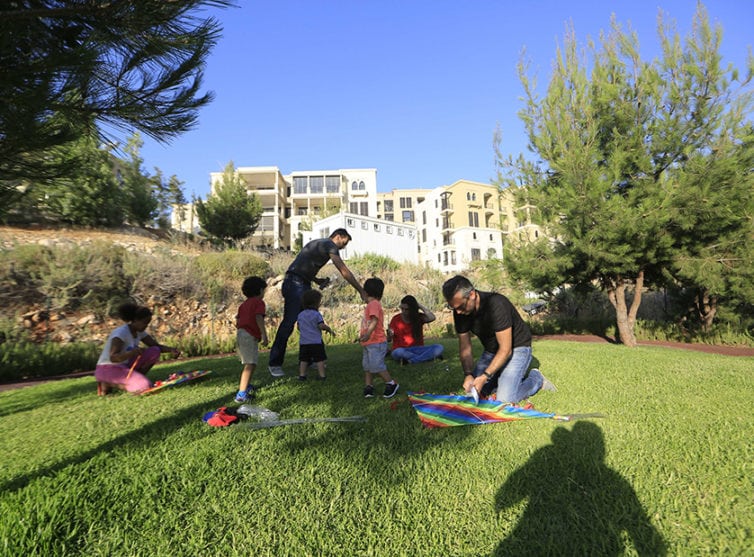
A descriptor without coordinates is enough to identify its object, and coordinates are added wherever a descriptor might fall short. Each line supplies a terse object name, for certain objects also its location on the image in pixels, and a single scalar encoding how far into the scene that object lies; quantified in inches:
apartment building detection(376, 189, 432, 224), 2910.9
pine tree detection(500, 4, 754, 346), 382.6
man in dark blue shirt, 227.9
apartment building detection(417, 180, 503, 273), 2117.4
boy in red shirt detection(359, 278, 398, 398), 178.5
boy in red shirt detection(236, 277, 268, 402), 181.7
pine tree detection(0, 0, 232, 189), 106.7
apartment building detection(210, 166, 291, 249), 2055.9
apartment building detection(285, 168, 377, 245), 2276.1
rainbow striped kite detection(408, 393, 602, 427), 139.9
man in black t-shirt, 160.4
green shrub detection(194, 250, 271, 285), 603.8
